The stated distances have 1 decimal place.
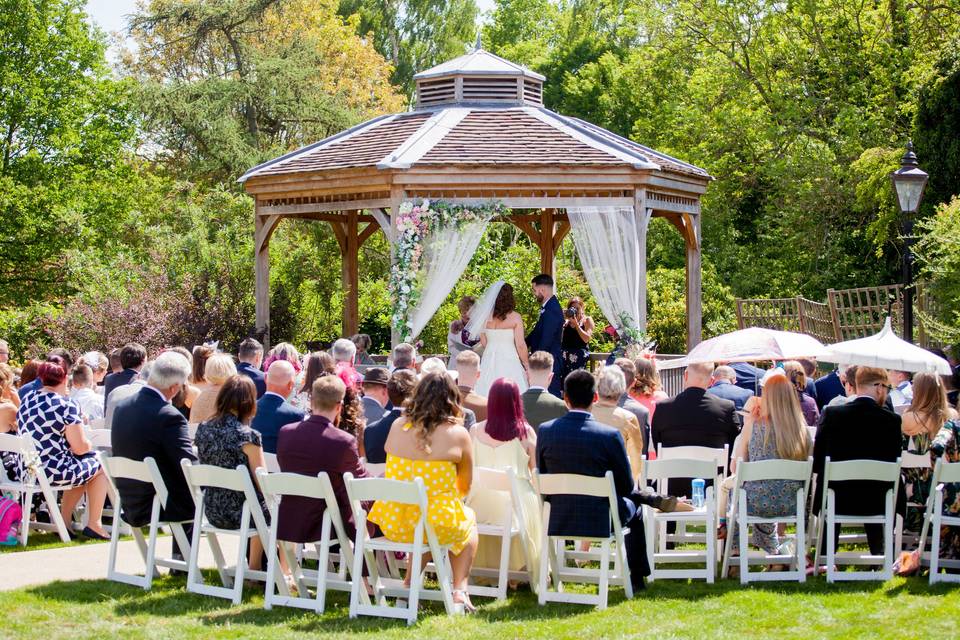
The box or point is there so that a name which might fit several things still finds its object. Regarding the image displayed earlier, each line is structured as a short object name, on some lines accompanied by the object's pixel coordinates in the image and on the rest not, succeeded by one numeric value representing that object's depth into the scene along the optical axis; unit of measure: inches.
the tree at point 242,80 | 1233.4
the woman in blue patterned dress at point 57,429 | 359.3
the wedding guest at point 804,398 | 376.2
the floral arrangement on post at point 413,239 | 588.4
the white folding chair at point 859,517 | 292.7
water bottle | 311.5
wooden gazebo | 597.3
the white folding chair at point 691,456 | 330.0
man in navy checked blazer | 278.8
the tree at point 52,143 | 1188.5
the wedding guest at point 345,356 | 376.8
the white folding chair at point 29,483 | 350.6
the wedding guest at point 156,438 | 302.7
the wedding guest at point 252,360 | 396.8
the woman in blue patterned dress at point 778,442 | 301.9
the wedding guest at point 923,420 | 320.2
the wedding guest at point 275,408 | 318.0
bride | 558.9
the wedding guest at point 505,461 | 293.6
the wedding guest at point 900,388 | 392.8
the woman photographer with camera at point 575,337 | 594.5
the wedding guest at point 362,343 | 525.3
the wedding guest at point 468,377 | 342.3
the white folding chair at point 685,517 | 298.0
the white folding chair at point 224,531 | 278.2
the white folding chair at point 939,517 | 285.3
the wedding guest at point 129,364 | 396.8
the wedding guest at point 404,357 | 394.6
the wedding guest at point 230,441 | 289.3
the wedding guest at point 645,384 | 377.1
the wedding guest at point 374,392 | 332.5
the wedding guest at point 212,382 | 329.4
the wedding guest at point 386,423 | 305.3
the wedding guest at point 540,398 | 338.0
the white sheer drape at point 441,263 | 596.1
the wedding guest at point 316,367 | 349.7
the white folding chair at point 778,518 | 290.8
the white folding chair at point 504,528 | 285.1
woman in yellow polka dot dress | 269.9
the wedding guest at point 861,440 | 303.3
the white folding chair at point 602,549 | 273.6
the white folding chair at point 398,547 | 258.2
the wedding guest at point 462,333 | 577.3
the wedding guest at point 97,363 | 415.8
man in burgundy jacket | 278.5
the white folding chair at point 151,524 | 294.0
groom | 573.0
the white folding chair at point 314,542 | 269.3
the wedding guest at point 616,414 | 313.7
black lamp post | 506.6
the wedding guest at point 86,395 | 391.5
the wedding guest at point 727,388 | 378.6
